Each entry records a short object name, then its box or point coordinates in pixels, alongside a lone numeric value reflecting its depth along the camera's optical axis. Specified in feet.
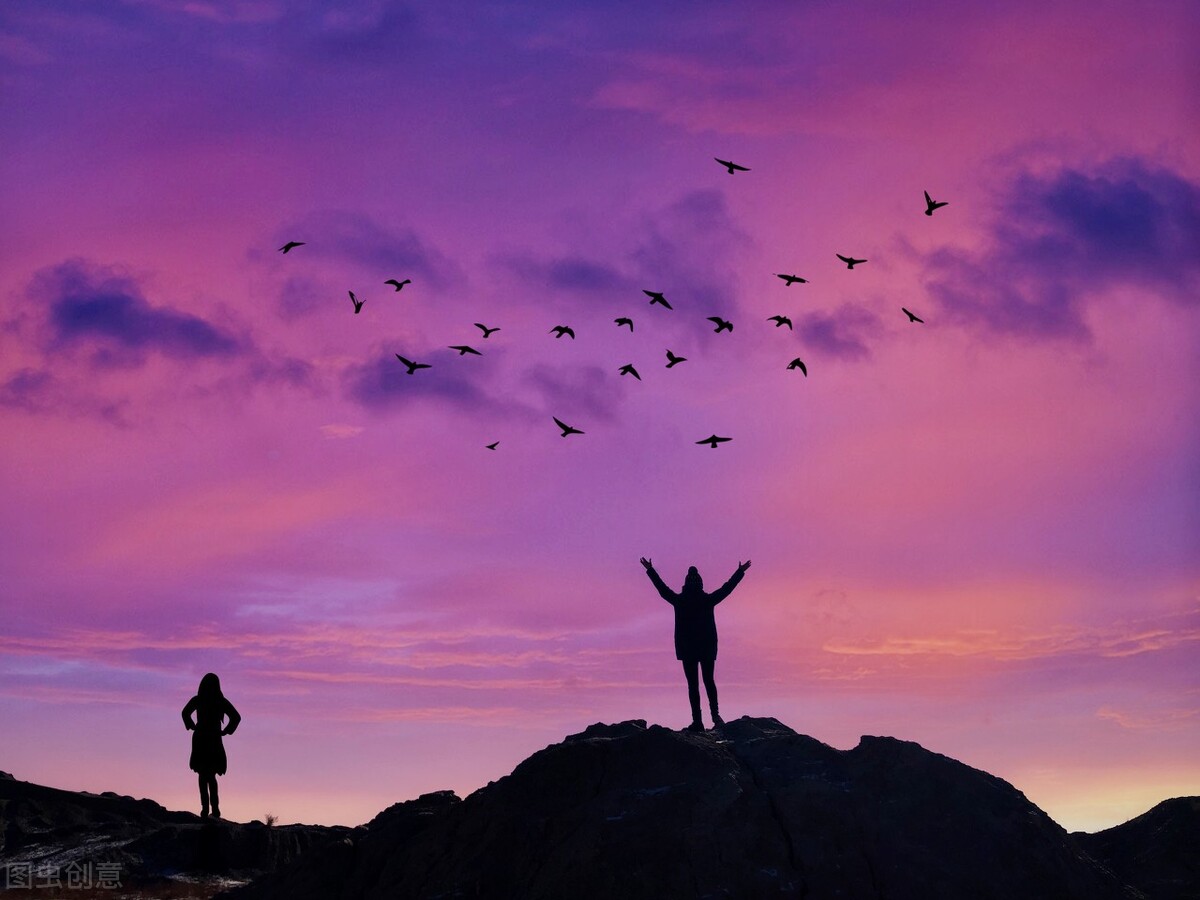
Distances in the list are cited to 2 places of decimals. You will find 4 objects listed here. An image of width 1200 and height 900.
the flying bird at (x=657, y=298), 100.89
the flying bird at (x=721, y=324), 98.43
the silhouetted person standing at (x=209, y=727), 92.27
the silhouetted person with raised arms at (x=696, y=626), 86.69
